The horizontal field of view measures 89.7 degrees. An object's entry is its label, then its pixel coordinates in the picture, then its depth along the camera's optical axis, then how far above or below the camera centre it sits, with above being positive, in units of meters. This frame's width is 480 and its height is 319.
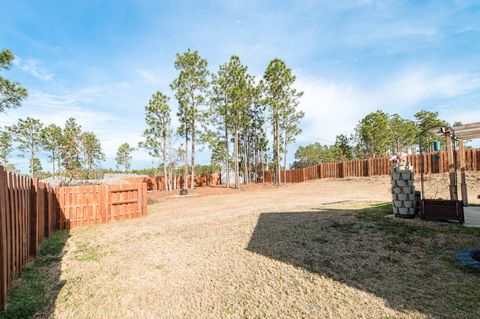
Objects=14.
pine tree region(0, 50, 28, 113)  16.06 +5.83
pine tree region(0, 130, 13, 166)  36.59 +4.68
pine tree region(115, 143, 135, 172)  53.19 +3.39
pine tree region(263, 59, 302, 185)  27.20 +8.52
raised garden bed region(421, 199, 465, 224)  6.27 -1.38
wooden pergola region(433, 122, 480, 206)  7.52 +0.71
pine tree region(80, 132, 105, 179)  23.81 +2.07
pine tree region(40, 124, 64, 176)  40.27 +6.00
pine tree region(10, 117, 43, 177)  39.12 +6.54
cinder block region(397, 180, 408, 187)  7.27 -0.69
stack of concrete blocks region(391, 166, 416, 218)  7.07 -0.96
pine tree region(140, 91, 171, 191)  26.81 +5.32
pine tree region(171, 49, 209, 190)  23.73 +8.14
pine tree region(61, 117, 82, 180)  20.12 +1.33
